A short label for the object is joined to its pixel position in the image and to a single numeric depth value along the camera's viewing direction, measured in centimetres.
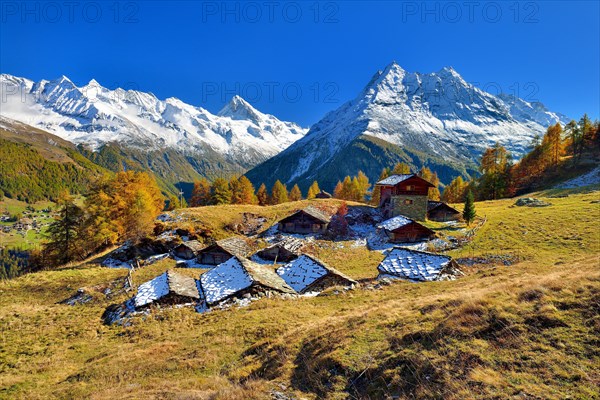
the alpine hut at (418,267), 3028
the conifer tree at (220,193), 8681
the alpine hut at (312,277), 3036
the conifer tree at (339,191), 10612
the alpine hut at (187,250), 4857
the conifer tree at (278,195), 10725
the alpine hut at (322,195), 10346
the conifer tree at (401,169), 9881
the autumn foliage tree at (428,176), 10188
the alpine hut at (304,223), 5860
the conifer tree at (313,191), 11381
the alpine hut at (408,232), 5150
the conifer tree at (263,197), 10869
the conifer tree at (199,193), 9438
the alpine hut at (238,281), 2788
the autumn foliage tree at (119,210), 5008
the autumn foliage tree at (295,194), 11719
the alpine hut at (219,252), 4544
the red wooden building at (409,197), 6097
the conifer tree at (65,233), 5038
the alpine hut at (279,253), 4703
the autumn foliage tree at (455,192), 9675
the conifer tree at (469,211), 5223
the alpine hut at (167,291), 2700
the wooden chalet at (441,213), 6425
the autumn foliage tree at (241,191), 9212
